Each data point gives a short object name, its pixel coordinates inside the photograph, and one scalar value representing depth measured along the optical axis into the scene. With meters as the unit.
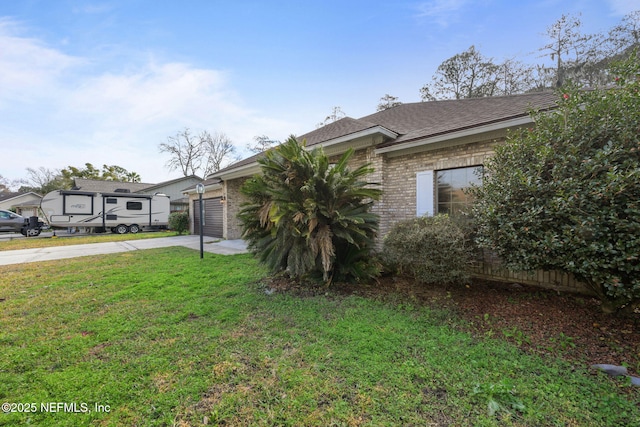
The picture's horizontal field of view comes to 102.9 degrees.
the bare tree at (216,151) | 33.00
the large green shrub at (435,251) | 4.01
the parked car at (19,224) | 15.58
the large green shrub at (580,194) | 2.61
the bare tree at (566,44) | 12.77
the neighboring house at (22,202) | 28.03
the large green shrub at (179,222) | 15.15
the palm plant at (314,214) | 4.26
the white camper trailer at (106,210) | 15.44
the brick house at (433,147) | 5.09
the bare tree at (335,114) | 20.80
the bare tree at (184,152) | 32.38
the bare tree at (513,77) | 15.33
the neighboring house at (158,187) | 24.17
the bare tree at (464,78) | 16.88
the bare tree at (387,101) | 19.81
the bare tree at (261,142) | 25.61
